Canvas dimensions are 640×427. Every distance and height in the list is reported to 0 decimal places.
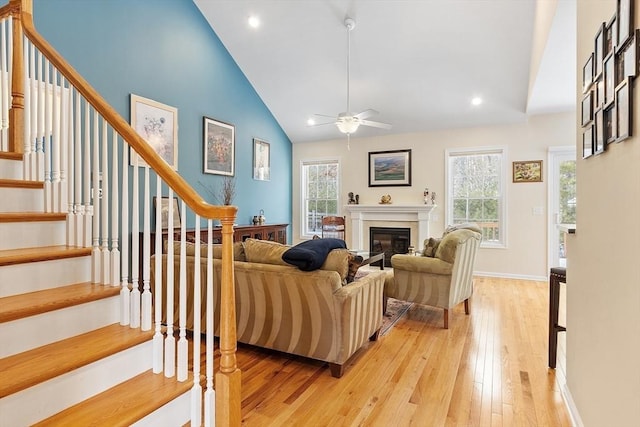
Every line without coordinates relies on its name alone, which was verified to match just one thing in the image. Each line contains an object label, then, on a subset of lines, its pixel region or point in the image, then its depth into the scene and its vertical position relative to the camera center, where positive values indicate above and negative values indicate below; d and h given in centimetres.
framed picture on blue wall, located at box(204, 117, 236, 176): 536 +106
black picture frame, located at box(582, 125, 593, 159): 179 +39
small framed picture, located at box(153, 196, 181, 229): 454 -1
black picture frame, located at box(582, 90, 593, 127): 181 +58
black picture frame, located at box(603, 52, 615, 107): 146 +59
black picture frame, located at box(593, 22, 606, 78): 160 +79
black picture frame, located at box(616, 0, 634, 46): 126 +74
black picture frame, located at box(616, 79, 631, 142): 129 +40
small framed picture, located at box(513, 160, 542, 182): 559 +68
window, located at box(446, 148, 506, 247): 594 +38
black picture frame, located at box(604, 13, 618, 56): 142 +77
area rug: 349 -118
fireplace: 661 -57
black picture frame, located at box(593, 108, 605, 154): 160 +39
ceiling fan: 426 +117
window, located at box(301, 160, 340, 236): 750 +43
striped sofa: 244 -74
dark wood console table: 434 -35
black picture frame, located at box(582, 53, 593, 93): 181 +77
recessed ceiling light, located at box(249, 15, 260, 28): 491 +278
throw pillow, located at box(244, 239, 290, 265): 265 -32
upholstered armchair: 339 -64
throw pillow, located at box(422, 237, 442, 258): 360 -38
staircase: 130 -60
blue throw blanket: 242 -32
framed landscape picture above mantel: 667 +87
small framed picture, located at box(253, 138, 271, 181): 651 +102
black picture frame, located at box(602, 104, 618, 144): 143 +39
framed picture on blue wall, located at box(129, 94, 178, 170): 427 +115
